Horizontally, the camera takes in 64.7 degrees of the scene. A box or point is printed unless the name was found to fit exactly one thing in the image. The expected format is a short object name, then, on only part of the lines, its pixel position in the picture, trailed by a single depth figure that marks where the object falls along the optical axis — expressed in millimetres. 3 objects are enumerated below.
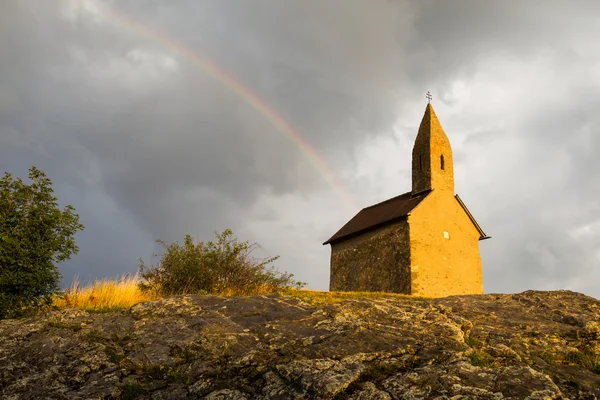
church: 28266
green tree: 11078
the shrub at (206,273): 14398
